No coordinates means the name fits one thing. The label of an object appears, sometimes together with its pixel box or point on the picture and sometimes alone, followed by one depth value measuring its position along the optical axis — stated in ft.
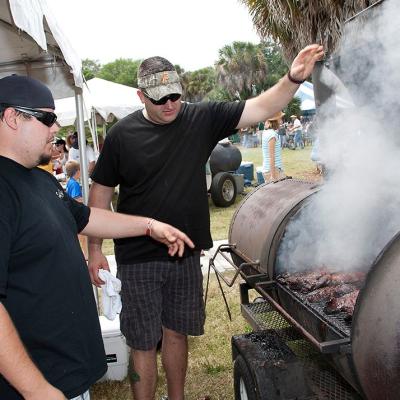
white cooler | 11.02
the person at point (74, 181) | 20.30
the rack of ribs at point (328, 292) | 7.93
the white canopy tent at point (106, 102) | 35.96
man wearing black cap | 4.67
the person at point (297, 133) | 73.67
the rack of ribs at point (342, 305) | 7.32
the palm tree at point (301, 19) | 23.03
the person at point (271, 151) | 28.84
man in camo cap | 8.57
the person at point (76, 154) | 28.90
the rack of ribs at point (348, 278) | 8.43
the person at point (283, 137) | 78.10
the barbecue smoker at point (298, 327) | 5.15
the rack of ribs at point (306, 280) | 8.45
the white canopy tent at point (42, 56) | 7.26
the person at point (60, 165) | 44.91
